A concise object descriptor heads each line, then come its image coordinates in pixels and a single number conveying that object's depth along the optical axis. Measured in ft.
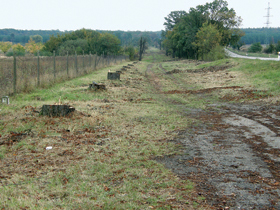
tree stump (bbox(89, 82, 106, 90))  48.21
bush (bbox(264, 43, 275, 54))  254.51
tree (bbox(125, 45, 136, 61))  243.68
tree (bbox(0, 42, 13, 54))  316.40
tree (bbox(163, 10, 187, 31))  320.97
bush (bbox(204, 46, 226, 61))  134.82
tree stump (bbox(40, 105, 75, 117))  28.12
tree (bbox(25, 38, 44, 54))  384.12
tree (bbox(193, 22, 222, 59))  159.12
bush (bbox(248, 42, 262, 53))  327.69
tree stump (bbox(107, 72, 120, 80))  65.98
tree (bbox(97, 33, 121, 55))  204.59
